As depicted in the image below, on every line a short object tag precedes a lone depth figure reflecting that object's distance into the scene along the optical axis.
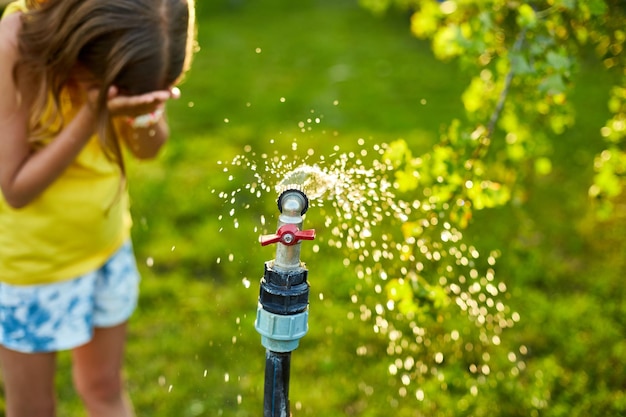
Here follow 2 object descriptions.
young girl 1.89
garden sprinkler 1.56
